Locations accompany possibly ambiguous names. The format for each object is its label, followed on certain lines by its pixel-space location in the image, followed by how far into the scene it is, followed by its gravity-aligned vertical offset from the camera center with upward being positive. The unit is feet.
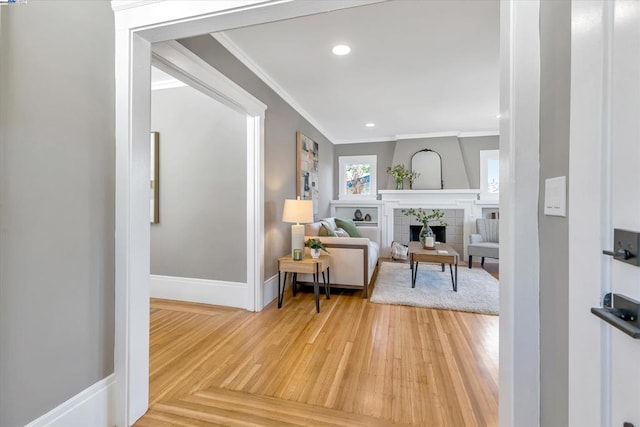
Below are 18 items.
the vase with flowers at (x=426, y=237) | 12.77 -1.15
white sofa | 10.84 -2.01
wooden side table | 9.57 -1.94
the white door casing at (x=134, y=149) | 4.51 +1.07
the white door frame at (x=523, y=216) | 3.11 -0.04
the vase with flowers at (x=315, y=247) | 10.14 -1.28
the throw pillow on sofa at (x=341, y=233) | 13.23 -1.02
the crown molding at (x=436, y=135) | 18.04 +5.18
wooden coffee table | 11.25 -1.85
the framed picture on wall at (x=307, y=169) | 13.44 +2.25
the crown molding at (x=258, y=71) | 7.78 +4.90
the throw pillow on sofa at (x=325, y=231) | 11.98 -0.83
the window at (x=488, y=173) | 18.11 +2.57
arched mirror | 18.48 +2.93
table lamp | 10.36 -0.15
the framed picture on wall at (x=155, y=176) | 10.85 +1.41
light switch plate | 2.57 +0.16
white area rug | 10.11 -3.28
